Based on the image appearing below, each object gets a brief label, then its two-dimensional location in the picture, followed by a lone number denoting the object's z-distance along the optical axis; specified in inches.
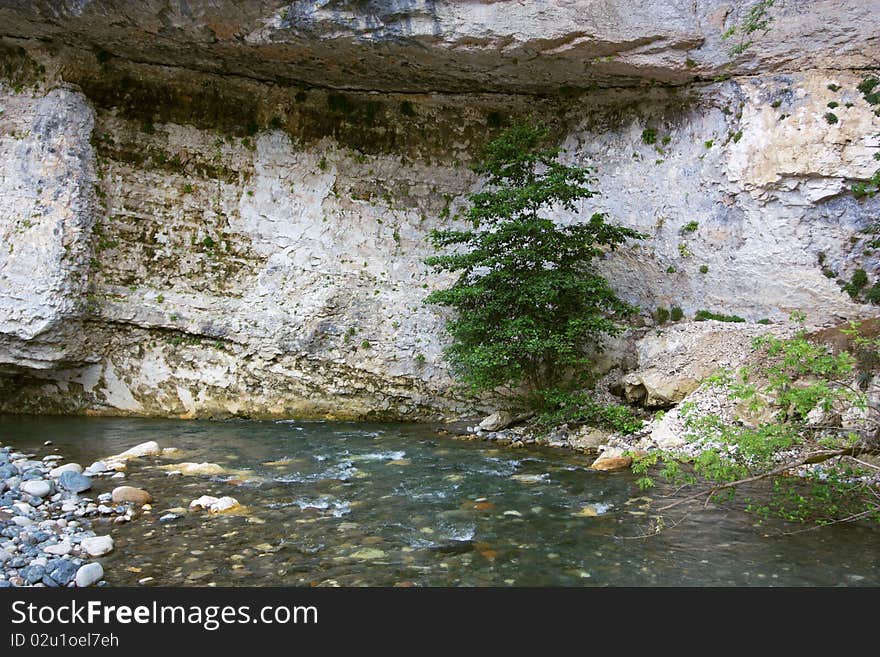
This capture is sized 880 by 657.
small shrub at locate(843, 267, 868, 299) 409.7
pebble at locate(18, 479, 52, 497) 243.3
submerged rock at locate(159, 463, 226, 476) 304.2
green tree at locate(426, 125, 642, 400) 397.1
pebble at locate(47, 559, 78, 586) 168.7
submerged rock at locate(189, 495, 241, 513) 240.7
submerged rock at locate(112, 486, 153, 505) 244.7
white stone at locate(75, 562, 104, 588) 168.4
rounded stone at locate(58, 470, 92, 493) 255.3
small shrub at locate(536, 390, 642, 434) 384.9
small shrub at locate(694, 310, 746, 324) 442.0
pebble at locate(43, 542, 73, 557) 188.1
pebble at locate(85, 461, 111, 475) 291.1
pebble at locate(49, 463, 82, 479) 278.4
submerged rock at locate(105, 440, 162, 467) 332.2
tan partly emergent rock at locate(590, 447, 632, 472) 310.2
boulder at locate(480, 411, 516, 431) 436.8
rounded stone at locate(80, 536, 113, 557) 190.9
